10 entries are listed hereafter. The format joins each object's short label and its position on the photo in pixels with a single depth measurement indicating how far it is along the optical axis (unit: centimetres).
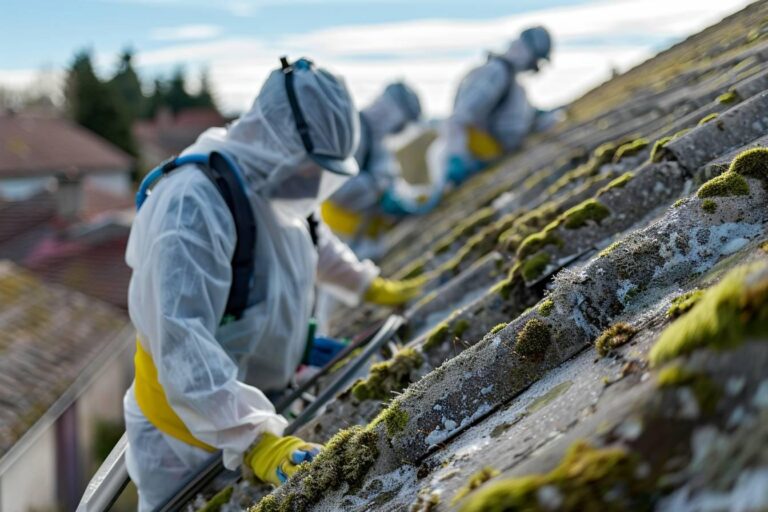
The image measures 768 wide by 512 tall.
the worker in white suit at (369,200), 905
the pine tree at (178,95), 6544
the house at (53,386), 1010
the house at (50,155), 3362
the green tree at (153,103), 6488
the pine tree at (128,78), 6172
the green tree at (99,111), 4403
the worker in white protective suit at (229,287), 282
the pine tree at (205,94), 6569
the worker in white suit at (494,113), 970
